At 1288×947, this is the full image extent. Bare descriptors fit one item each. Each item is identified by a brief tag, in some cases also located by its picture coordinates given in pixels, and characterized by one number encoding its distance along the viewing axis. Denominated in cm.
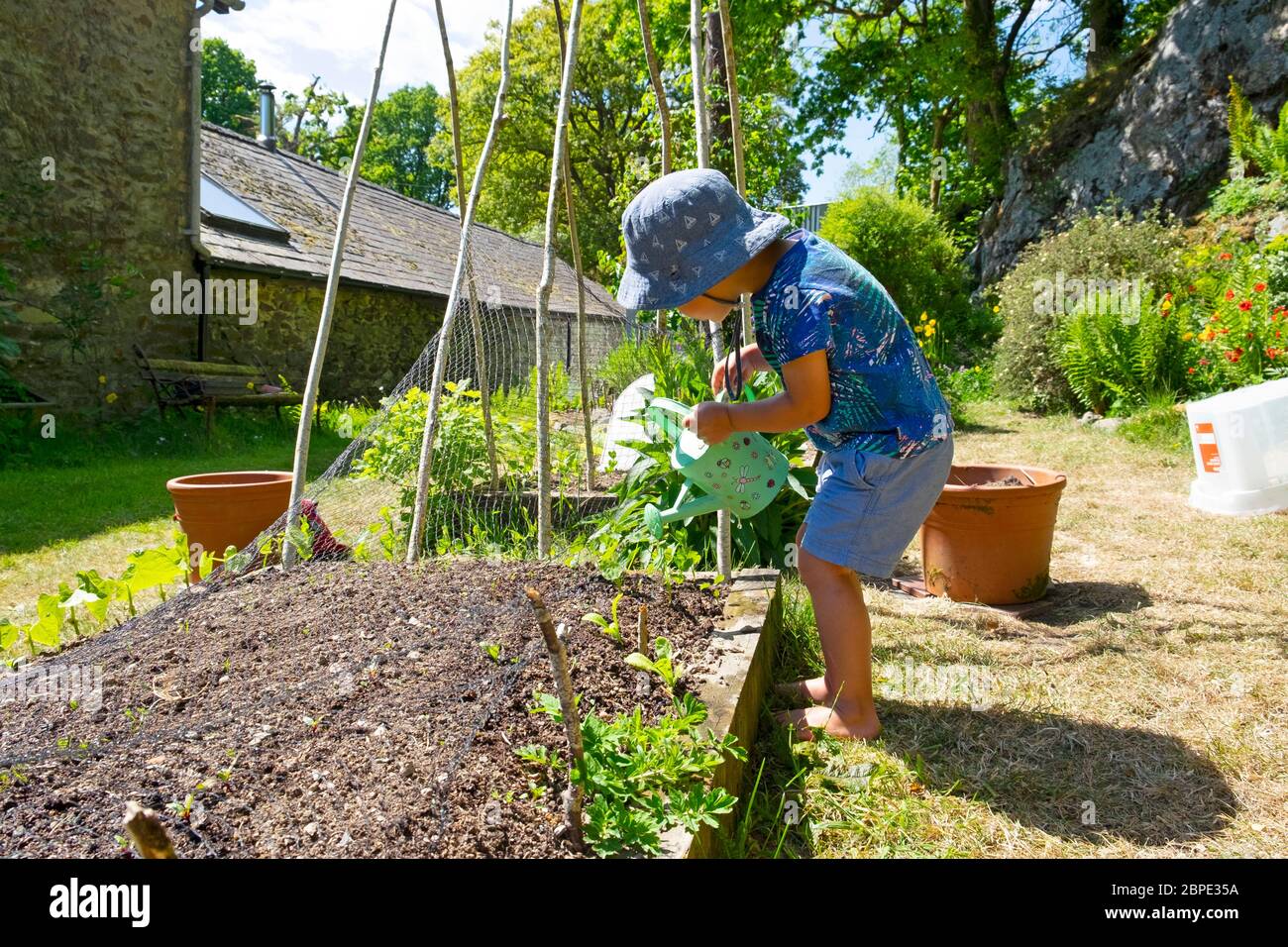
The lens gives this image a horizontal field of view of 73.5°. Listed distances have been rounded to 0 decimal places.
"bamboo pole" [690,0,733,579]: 265
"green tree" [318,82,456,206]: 4178
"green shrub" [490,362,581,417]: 533
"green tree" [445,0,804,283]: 2525
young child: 194
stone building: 698
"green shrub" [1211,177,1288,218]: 811
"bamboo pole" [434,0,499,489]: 374
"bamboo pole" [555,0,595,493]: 390
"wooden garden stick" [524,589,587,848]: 128
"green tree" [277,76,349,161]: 3059
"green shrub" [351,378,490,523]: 405
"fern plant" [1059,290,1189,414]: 711
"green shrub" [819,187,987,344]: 1106
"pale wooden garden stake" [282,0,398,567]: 305
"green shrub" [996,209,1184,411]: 805
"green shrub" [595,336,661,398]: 532
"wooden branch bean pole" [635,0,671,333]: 315
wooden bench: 784
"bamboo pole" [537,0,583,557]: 278
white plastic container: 434
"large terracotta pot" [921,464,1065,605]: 318
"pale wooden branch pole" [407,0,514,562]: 303
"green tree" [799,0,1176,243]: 1323
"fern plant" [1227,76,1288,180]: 804
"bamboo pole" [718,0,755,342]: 279
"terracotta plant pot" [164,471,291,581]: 355
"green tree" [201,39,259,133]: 3928
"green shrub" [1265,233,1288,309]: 650
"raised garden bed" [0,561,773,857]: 141
